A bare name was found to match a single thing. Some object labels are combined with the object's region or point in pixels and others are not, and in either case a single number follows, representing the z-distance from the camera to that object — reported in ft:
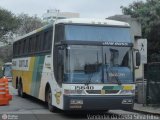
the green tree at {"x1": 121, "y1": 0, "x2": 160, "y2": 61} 130.00
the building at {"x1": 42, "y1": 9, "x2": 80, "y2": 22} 320.23
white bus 51.21
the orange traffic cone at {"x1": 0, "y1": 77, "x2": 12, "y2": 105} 65.36
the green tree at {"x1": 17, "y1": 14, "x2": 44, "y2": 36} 228.02
